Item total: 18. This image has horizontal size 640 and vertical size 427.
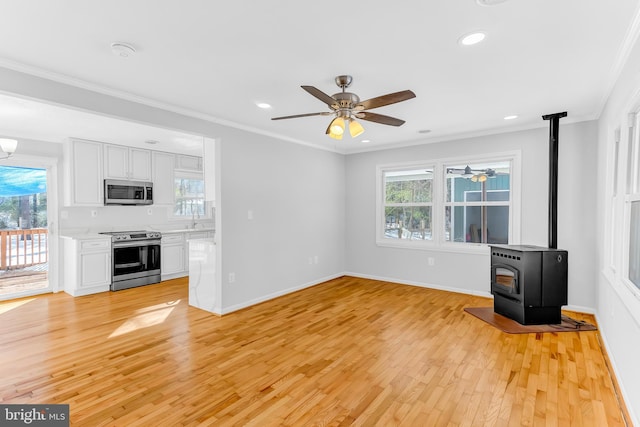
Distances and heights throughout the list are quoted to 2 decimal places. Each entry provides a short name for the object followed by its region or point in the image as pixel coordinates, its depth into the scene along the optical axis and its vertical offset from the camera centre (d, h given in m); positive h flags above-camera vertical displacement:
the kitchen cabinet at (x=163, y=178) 6.12 +0.60
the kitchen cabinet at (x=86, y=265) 4.95 -0.87
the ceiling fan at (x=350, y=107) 2.46 +0.83
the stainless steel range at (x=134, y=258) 5.31 -0.82
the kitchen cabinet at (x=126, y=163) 5.49 +0.81
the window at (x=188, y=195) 6.65 +0.30
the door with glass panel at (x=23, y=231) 4.97 -0.34
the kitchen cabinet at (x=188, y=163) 6.50 +0.95
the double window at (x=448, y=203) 4.68 +0.11
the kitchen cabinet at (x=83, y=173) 5.10 +0.57
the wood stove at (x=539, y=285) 3.58 -0.81
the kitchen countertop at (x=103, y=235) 5.19 -0.40
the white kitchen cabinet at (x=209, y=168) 4.08 +0.52
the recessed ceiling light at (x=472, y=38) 2.09 +1.12
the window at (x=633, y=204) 2.24 +0.04
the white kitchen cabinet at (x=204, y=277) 4.10 -0.89
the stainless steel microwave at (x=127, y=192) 5.47 +0.30
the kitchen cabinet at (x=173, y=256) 5.97 -0.86
